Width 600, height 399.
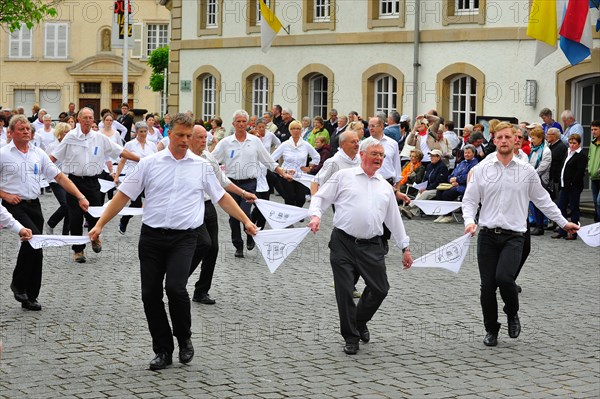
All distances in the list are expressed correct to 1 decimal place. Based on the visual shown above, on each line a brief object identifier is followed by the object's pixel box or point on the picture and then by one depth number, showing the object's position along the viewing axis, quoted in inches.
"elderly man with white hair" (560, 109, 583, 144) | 863.1
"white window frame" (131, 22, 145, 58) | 2586.1
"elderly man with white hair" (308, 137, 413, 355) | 412.8
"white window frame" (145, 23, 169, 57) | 2635.3
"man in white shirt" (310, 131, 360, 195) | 501.0
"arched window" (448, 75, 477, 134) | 1160.8
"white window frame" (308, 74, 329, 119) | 1370.6
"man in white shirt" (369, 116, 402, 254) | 623.2
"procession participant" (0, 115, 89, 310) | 483.2
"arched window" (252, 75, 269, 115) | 1449.3
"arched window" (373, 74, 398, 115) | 1261.1
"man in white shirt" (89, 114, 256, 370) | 379.2
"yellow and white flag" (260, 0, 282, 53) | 1294.3
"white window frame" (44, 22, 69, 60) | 2615.7
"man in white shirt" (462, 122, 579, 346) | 424.8
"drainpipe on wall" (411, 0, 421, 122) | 1199.6
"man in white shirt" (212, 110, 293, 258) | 638.5
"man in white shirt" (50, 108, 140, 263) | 617.9
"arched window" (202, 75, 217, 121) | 1544.0
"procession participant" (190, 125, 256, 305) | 483.2
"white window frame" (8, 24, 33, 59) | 2603.3
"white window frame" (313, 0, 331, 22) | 1339.1
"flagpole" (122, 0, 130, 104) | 1701.5
